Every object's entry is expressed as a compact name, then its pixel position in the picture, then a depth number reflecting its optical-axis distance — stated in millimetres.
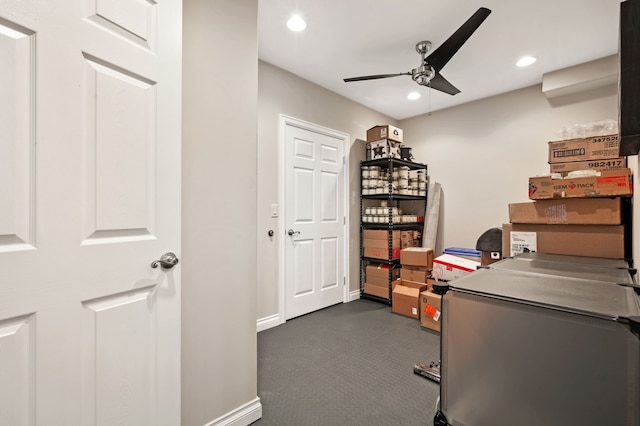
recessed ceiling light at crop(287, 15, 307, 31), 2243
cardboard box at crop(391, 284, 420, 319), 3141
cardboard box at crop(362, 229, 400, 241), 3648
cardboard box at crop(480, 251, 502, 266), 2779
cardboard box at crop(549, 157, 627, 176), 1917
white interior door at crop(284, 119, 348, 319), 3123
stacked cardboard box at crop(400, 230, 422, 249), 3801
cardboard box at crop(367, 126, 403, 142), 3701
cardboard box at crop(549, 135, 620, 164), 1947
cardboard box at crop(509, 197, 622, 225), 1803
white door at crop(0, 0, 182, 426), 779
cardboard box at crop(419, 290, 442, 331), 2805
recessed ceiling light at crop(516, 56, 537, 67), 2795
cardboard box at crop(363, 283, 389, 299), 3625
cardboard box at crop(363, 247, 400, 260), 3618
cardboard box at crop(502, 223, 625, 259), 1812
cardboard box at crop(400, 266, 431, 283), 3311
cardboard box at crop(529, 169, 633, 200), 1763
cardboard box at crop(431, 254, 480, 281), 2904
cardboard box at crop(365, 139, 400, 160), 3693
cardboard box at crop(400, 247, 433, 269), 3305
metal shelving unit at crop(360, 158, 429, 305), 3615
